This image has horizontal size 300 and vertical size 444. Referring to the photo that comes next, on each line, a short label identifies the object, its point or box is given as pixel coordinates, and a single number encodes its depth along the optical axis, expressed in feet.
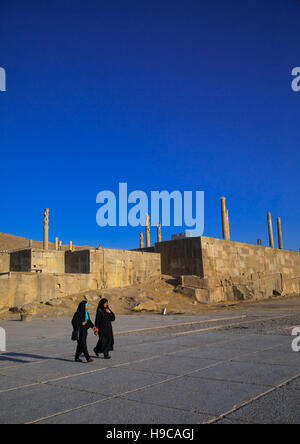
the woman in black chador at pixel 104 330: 25.94
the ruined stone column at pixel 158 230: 158.42
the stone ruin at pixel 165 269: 70.18
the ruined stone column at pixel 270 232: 167.53
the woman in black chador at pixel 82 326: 24.99
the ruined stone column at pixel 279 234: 176.04
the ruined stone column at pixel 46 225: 121.37
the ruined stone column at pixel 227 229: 131.13
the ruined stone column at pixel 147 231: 146.77
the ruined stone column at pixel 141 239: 165.85
